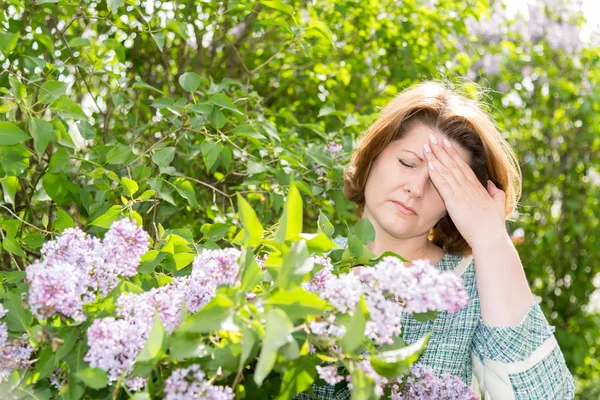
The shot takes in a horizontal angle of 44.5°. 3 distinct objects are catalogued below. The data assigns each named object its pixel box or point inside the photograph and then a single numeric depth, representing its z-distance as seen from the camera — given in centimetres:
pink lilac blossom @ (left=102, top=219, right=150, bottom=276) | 94
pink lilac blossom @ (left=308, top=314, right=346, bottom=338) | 80
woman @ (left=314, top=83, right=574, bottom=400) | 143
